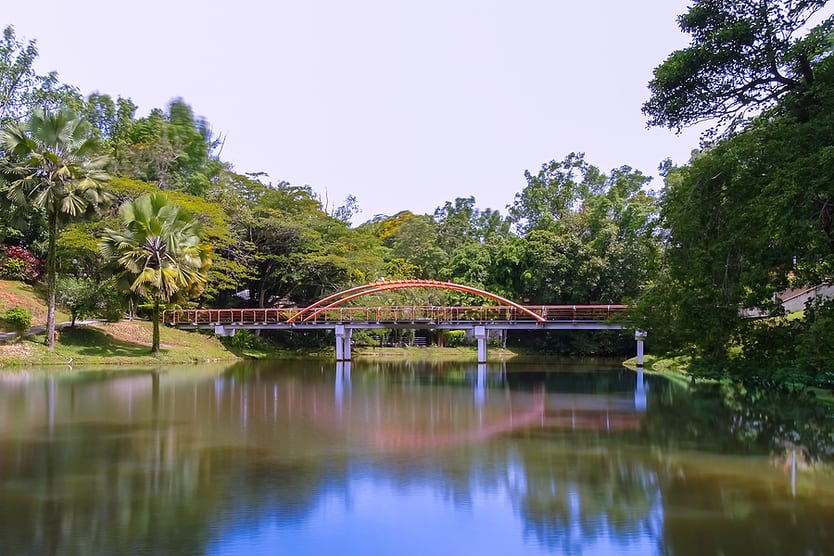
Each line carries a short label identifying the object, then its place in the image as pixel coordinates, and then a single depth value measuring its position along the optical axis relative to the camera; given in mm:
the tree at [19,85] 34625
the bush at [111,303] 31844
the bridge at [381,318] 36375
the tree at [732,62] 14875
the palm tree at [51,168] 26281
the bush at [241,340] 39884
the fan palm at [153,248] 29141
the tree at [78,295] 30156
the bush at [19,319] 27656
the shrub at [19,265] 35312
